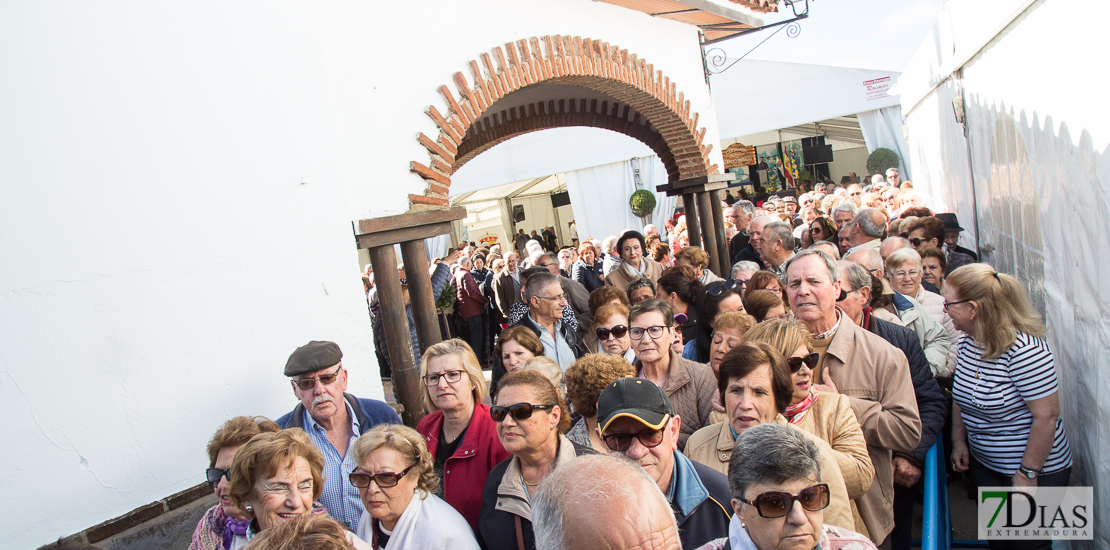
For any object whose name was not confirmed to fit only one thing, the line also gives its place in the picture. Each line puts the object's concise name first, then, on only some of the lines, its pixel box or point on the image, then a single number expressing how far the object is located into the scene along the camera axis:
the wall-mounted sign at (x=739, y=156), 13.94
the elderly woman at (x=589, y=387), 2.64
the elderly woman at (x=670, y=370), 3.09
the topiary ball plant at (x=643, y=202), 13.95
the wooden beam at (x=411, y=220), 4.46
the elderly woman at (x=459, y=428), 2.72
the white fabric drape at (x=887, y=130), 14.52
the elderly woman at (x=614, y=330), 3.68
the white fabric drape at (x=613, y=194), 14.40
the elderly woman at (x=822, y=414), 2.33
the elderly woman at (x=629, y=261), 6.37
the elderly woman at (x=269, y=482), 2.36
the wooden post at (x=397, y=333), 4.62
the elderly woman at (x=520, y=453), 2.27
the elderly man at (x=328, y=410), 3.11
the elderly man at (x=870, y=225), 5.71
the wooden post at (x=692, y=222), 8.57
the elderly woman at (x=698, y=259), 5.64
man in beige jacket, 2.65
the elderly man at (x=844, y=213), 6.81
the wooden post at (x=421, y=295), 4.80
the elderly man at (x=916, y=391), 2.87
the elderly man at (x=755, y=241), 6.16
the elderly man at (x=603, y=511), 1.30
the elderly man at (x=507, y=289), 8.37
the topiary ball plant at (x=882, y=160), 14.52
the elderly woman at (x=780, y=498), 1.65
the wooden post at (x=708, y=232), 8.29
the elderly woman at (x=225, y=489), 2.50
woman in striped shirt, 2.89
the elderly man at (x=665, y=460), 2.04
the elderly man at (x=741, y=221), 7.96
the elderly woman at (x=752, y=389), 2.30
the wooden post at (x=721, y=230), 8.44
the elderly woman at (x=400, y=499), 2.29
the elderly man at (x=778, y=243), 5.29
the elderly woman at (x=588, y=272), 7.55
